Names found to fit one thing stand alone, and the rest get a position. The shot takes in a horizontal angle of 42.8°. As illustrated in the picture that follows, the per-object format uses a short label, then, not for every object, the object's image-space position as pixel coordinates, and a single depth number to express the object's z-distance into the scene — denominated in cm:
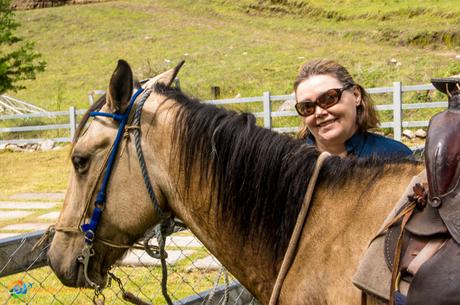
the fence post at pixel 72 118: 1704
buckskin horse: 203
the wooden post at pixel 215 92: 1944
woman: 298
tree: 1983
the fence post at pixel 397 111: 1248
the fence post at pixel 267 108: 1396
